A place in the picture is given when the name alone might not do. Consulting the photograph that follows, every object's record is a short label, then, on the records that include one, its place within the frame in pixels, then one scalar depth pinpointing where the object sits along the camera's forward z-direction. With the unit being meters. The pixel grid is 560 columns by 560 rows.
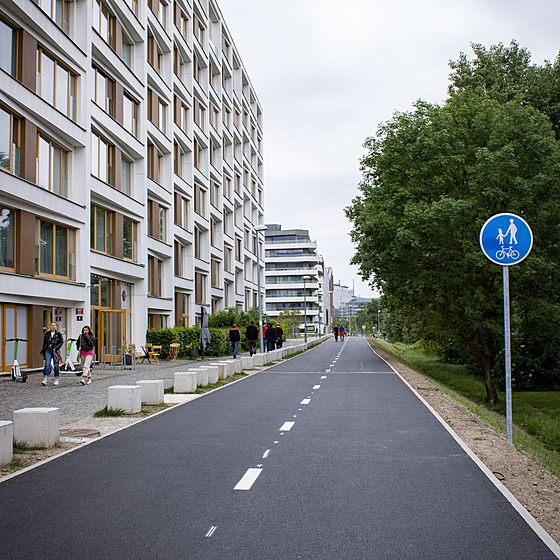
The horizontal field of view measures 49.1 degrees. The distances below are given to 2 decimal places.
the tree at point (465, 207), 19.72
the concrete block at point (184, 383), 14.89
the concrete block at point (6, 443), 6.93
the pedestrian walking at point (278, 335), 38.53
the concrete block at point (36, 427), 8.08
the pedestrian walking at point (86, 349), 18.02
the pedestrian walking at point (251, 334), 31.68
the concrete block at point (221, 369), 18.44
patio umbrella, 29.53
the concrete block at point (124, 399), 11.20
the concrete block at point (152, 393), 12.54
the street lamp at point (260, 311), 32.79
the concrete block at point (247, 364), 23.81
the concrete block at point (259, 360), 25.58
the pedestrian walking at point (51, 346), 17.39
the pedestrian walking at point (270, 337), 35.92
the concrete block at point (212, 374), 17.03
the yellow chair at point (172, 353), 30.94
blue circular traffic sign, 8.56
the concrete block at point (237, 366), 20.86
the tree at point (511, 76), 25.11
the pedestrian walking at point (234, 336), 29.94
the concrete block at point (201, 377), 16.24
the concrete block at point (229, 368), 19.15
